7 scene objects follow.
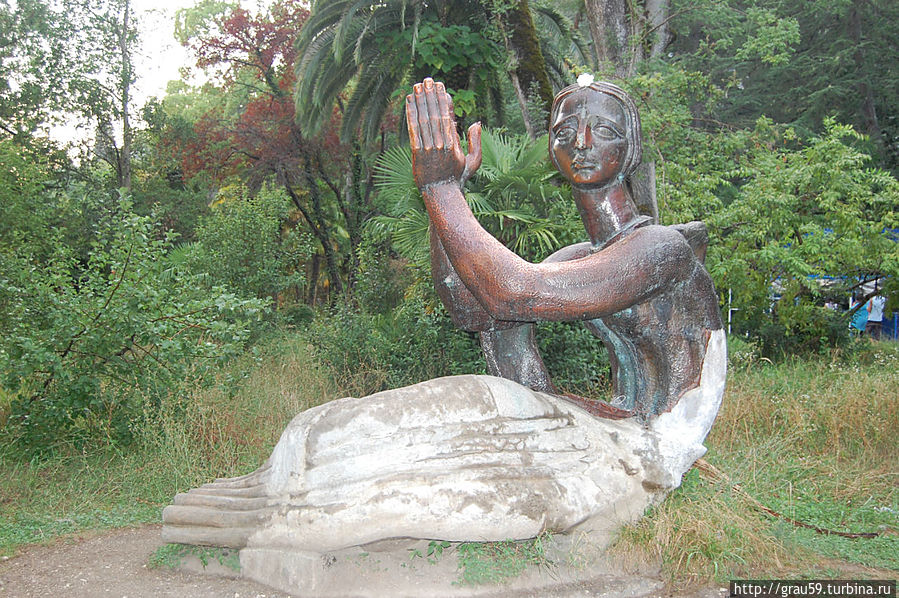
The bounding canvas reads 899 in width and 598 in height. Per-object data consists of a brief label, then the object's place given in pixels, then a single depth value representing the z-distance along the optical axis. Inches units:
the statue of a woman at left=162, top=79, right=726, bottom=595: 110.2
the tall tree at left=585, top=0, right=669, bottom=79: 382.3
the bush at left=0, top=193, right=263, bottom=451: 216.8
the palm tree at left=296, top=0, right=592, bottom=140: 413.1
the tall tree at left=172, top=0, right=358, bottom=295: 673.0
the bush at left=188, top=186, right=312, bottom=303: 427.5
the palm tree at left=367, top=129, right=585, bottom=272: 278.1
